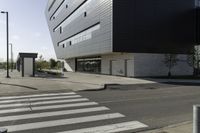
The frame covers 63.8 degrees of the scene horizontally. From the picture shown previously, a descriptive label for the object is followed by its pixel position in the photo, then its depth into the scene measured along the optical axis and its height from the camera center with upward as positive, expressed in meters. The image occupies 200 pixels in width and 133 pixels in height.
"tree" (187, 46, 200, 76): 22.32 +1.16
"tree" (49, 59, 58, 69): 57.06 +1.01
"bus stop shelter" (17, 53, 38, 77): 22.06 +0.39
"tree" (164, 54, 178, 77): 21.56 +0.84
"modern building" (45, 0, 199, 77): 20.04 +4.41
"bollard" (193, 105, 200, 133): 2.92 -0.98
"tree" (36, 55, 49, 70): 47.24 +0.59
